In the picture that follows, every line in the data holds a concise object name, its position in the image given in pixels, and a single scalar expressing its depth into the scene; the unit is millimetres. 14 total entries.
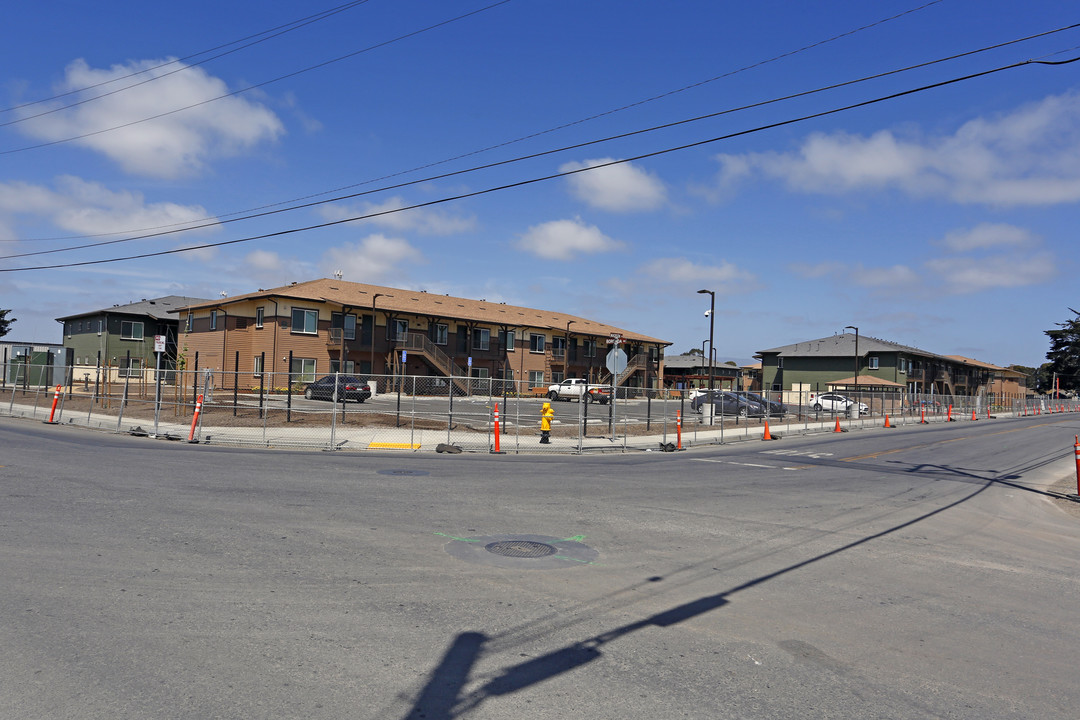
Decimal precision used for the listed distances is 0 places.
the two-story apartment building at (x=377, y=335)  51156
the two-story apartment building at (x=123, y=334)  63219
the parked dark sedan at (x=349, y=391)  34594
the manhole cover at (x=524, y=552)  7480
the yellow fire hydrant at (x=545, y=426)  22672
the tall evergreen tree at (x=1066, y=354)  115250
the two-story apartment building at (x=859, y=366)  77875
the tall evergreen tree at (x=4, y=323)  79500
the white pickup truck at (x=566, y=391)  52375
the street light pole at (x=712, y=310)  41344
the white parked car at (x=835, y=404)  43656
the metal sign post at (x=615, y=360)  23084
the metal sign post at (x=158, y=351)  22500
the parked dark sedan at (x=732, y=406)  35431
